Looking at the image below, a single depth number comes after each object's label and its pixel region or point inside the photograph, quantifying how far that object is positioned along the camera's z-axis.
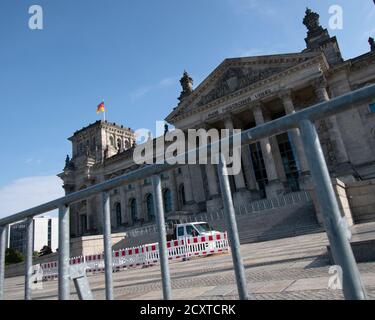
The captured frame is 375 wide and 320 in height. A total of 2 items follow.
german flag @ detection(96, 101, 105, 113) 56.35
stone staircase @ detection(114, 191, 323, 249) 19.03
